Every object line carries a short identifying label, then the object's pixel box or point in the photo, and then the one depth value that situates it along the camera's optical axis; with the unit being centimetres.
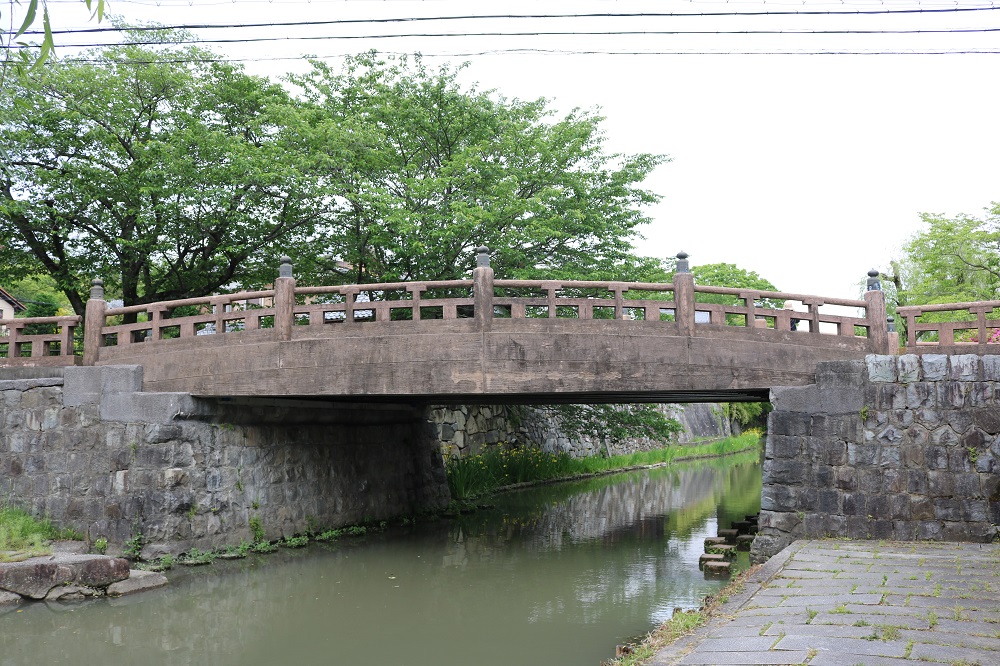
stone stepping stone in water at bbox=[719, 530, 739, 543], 1288
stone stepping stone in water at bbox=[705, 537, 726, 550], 1228
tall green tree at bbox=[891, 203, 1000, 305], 2242
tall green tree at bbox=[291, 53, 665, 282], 1507
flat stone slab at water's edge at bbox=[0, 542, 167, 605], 925
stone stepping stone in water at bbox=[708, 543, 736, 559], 1170
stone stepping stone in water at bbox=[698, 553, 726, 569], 1112
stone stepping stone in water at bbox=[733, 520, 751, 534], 1348
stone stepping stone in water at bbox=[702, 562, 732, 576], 1076
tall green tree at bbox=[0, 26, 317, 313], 1557
